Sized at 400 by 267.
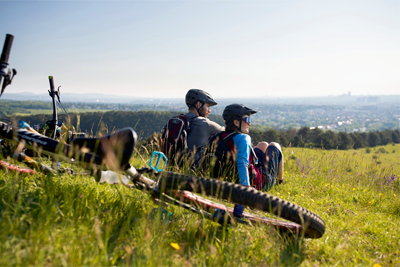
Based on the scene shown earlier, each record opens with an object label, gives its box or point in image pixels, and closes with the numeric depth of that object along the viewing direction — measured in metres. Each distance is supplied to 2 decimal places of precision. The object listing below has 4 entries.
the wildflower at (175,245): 1.79
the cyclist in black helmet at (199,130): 4.74
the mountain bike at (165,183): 1.84
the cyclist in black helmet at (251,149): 3.62
